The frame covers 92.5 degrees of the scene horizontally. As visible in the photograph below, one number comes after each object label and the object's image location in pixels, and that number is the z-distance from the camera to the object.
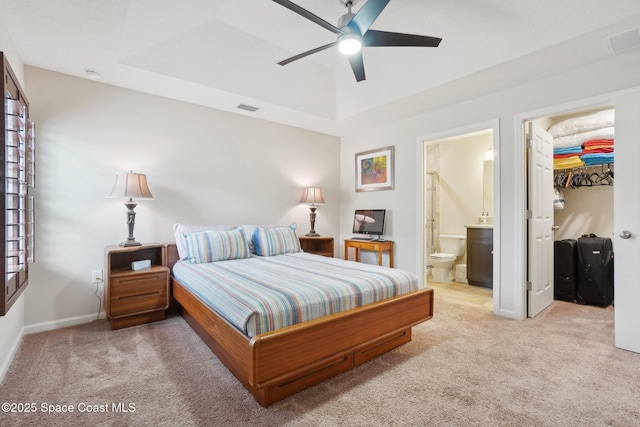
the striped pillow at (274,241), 3.51
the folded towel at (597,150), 3.48
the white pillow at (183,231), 3.18
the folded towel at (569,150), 3.73
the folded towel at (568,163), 3.79
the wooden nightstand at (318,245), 4.40
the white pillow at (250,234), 3.59
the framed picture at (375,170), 4.36
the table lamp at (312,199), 4.44
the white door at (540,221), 3.12
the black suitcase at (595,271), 3.51
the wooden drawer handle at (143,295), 2.80
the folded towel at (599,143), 3.47
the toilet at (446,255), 4.76
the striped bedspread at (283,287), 1.73
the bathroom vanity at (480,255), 4.33
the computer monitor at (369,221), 4.36
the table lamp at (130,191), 2.91
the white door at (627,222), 2.37
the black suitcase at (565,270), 3.72
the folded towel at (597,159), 3.49
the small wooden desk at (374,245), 4.18
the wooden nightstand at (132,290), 2.73
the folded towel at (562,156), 3.82
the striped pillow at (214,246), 3.04
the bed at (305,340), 1.59
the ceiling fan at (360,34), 1.88
